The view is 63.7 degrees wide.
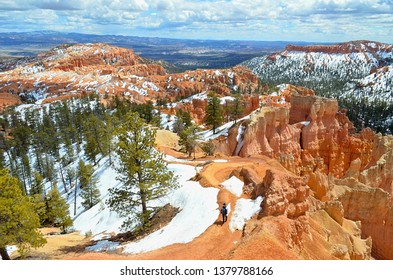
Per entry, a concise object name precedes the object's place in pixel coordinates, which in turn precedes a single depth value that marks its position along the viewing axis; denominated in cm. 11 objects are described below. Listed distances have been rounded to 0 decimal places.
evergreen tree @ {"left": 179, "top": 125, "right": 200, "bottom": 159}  4347
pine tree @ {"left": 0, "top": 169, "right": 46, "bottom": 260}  1816
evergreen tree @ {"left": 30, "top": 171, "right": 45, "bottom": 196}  4875
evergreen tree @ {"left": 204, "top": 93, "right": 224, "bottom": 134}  5975
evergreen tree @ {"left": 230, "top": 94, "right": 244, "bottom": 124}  6512
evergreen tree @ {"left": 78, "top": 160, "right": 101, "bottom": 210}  4466
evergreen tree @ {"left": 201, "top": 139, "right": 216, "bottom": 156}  4522
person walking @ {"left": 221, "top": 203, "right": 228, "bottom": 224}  1919
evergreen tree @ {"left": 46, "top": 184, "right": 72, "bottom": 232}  3718
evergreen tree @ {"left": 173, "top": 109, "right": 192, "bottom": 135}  7069
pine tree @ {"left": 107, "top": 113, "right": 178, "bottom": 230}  2164
